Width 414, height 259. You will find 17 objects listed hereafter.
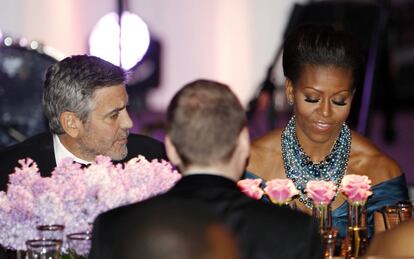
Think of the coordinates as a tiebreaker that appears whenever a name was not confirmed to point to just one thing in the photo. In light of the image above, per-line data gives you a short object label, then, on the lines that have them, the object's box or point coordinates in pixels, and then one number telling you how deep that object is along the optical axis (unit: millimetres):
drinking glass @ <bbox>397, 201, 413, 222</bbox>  6564
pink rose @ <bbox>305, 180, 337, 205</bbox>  6509
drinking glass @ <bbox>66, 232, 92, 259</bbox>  5780
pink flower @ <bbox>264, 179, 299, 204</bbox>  6534
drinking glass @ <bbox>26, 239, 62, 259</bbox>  5627
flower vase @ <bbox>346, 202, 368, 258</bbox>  6430
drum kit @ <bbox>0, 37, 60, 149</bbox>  12783
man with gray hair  7505
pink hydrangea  5941
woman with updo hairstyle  7841
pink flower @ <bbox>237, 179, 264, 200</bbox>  6562
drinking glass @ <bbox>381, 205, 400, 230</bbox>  6593
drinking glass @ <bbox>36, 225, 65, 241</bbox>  5788
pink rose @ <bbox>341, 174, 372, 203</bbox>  6626
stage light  15126
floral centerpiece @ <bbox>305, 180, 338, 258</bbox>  6340
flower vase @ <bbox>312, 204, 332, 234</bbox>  6282
